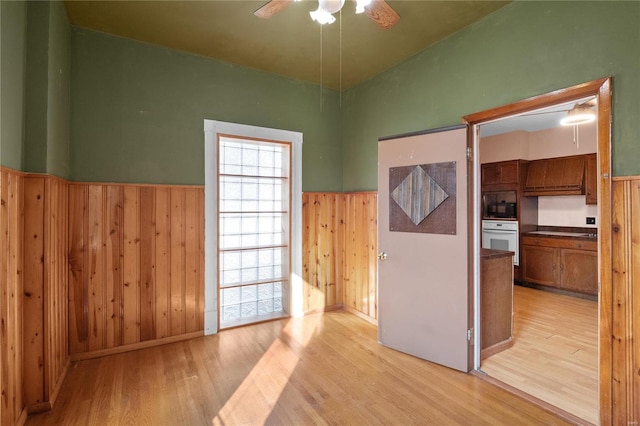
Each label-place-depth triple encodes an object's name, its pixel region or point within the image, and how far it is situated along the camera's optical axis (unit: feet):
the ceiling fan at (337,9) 5.76
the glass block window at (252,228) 11.97
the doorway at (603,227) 6.32
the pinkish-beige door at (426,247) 8.64
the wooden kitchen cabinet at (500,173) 18.88
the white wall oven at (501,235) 18.12
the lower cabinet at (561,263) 15.16
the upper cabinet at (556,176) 16.92
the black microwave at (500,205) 18.75
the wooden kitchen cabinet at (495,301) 9.51
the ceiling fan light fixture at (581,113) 11.59
